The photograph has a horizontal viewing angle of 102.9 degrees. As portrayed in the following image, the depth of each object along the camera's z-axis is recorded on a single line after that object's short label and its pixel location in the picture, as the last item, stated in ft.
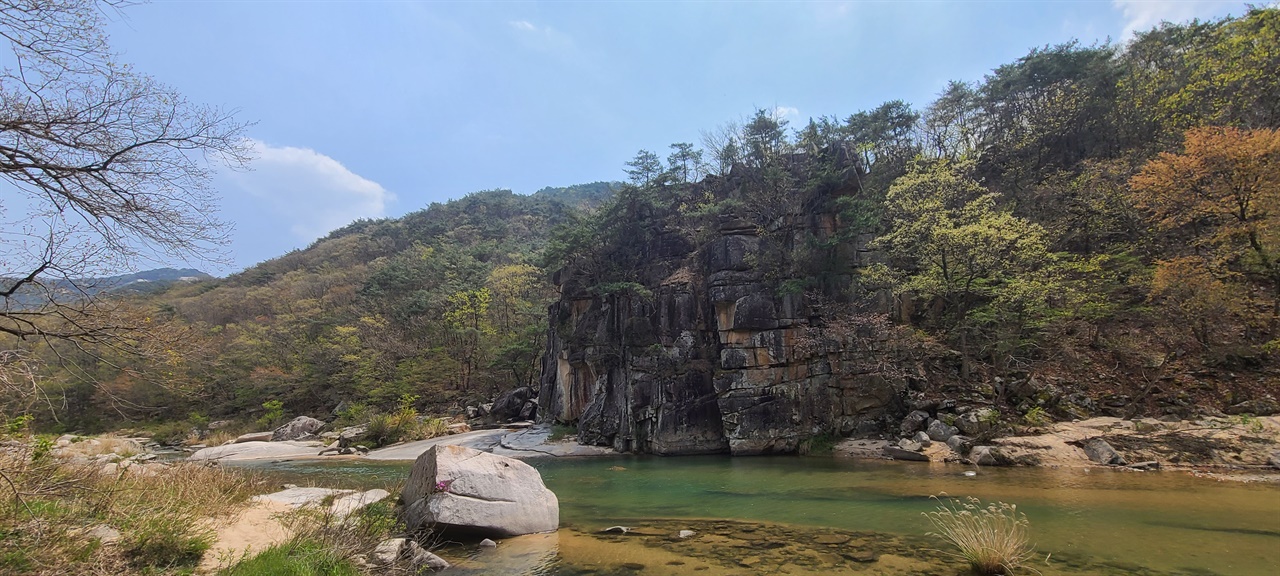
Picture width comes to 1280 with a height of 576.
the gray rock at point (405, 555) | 21.50
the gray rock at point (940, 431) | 55.94
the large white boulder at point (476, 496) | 27.86
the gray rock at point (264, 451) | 80.12
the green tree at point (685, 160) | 107.65
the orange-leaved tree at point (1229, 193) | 48.26
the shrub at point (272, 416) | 115.51
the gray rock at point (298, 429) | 104.00
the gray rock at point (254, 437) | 97.59
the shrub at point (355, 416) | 104.38
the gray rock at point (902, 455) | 53.31
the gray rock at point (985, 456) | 48.29
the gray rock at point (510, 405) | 107.34
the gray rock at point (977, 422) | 54.70
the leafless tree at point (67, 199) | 15.97
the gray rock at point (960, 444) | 51.93
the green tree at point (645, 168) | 102.93
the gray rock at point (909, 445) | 54.80
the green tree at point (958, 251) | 60.18
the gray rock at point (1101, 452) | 43.83
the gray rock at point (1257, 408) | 45.02
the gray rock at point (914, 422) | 60.75
